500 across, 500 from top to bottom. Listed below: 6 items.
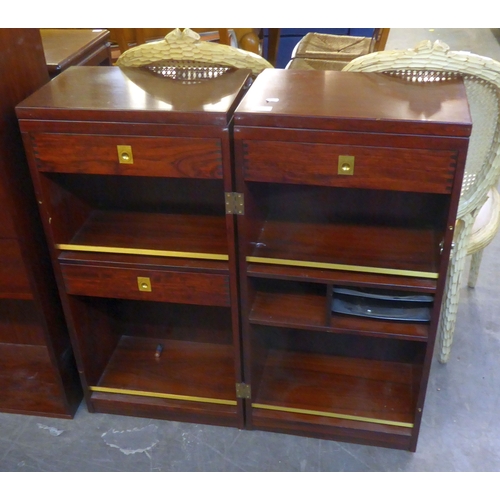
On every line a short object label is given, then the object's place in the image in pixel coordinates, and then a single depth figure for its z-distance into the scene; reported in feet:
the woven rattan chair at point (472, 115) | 4.27
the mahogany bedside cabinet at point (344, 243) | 3.71
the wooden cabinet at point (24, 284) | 4.24
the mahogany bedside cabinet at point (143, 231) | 3.96
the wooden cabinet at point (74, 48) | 4.97
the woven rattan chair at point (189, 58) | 4.70
